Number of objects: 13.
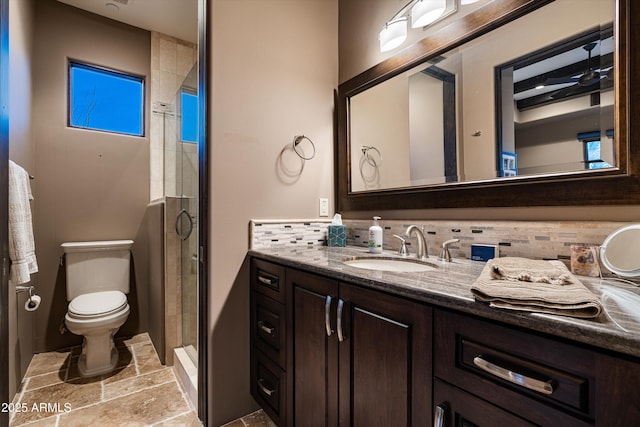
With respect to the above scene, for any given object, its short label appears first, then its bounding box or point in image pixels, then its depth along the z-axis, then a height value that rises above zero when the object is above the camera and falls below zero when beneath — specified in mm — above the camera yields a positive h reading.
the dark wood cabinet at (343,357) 750 -473
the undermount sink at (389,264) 1277 -228
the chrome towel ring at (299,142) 1715 +462
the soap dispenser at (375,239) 1499 -123
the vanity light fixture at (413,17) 1321 +1001
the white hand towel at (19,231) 1427 -63
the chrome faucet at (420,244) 1308 -133
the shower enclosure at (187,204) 1854 +96
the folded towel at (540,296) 504 -159
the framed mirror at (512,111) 890 +425
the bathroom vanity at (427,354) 480 -327
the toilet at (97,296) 1905 -610
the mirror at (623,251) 803 -109
